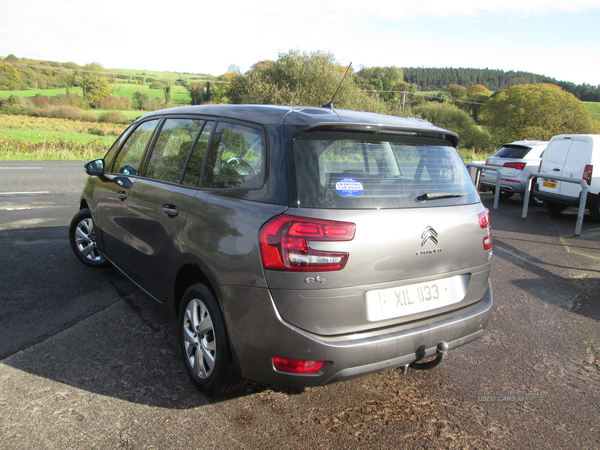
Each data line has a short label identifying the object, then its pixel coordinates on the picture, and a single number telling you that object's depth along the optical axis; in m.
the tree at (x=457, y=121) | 53.38
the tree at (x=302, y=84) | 30.36
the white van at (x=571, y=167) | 9.76
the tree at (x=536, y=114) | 41.69
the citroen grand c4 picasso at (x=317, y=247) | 2.26
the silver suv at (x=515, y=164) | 12.45
